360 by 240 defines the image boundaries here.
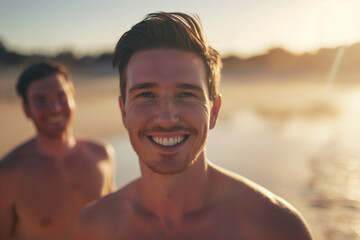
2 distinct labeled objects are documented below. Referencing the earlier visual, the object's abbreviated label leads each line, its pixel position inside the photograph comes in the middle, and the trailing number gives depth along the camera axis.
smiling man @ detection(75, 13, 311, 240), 0.48
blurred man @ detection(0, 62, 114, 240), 0.79
